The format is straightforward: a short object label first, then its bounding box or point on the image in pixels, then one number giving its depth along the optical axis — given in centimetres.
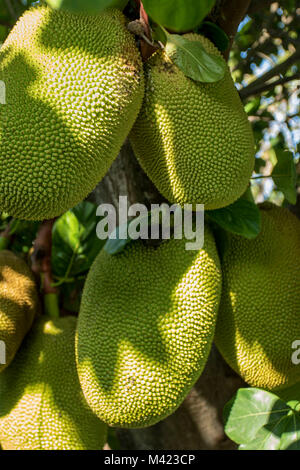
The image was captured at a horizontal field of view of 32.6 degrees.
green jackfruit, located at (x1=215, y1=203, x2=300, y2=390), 95
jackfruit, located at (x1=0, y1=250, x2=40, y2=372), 99
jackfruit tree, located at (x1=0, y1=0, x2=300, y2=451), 67
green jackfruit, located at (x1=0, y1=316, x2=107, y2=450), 100
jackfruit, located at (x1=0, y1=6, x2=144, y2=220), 65
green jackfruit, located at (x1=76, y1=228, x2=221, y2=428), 85
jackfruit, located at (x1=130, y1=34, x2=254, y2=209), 77
